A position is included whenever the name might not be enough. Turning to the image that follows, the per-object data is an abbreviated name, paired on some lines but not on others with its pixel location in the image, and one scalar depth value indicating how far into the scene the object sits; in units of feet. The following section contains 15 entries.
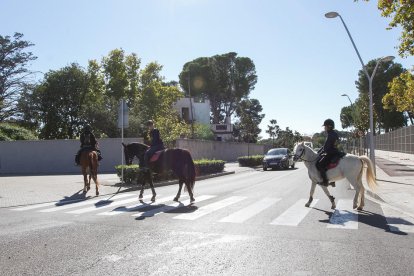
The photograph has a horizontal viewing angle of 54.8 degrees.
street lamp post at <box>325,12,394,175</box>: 63.16
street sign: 55.01
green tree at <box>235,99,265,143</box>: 174.50
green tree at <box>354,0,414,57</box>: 51.37
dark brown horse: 37.81
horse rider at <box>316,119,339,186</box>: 32.40
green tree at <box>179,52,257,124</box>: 265.95
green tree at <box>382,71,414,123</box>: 87.63
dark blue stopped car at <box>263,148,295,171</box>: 101.71
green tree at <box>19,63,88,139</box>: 157.58
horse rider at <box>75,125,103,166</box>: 48.34
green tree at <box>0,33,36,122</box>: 150.61
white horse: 31.60
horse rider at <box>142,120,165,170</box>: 39.01
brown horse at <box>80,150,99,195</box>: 47.90
